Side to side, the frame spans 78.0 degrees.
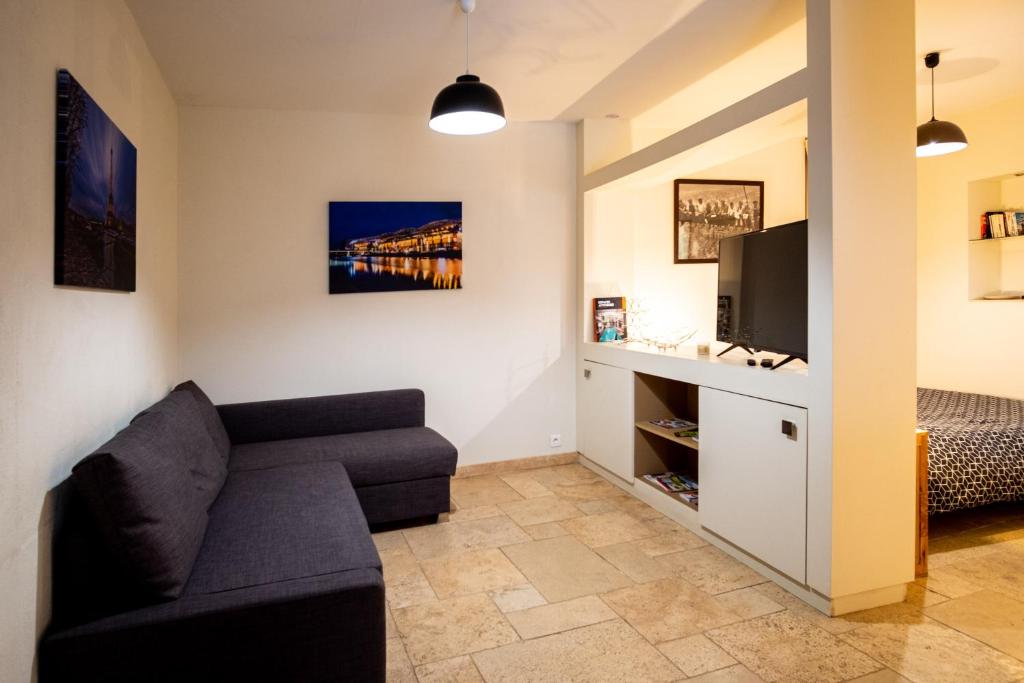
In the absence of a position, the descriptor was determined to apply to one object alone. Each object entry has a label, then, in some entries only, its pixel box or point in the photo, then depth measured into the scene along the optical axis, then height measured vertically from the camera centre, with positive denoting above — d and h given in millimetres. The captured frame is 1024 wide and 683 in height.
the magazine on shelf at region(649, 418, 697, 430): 3866 -538
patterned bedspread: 3180 -644
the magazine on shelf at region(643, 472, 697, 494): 3738 -882
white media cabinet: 2680 -564
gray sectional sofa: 1713 -734
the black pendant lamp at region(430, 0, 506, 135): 2748 +1042
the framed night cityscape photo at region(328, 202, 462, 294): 4285 +643
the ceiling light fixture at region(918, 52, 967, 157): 3760 +1192
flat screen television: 2799 +235
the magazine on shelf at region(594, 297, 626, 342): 4645 +142
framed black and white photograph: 5020 +1001
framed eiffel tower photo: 1838 +481
